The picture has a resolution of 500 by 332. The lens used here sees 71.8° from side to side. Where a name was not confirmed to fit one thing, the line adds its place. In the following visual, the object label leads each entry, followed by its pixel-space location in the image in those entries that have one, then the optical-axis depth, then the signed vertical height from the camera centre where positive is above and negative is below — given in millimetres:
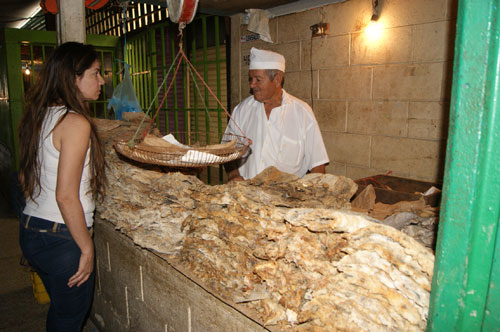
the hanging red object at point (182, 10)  1959 +564
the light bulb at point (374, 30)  3408 +778
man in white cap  3330 -265
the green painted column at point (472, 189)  787 -192
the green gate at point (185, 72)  5684 +684
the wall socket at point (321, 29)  3809 +876
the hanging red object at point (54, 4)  3570 +1138
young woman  1751 -356
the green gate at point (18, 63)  6398 +831
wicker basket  1715 -235
